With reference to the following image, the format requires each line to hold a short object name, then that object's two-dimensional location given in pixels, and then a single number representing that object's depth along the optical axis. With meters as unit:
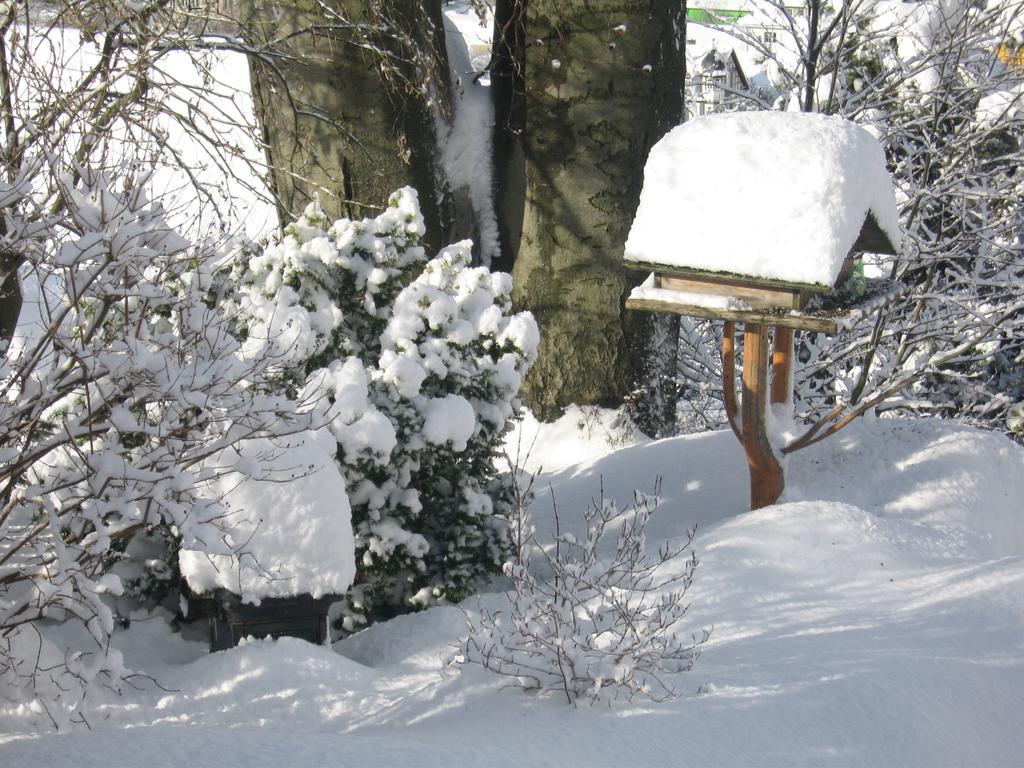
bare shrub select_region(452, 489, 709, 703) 4.00
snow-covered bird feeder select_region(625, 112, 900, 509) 5.16
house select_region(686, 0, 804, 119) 11.22
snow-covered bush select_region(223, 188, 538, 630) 5.31
